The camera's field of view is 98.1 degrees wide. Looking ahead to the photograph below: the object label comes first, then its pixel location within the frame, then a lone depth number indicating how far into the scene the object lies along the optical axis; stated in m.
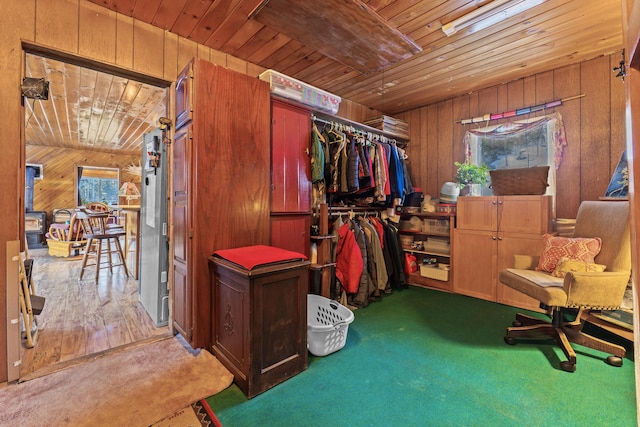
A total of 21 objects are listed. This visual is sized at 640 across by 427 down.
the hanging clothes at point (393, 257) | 3.34
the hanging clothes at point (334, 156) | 2.84
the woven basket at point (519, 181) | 2.77
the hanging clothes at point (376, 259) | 3.05
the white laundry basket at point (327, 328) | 1.92
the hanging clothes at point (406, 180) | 3.55
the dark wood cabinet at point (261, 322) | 1.54
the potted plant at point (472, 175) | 3.21
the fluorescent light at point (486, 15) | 1.92
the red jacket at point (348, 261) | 2.83
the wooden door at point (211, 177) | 1.88
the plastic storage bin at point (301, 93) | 2.32
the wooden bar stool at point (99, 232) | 3.79
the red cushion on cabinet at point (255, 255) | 1.59
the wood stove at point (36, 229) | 6.29
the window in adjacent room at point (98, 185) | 7.23
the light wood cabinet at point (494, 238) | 2.79
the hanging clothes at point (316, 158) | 2.62
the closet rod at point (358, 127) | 2.93
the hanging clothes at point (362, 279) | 2.87
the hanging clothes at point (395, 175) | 3.39
